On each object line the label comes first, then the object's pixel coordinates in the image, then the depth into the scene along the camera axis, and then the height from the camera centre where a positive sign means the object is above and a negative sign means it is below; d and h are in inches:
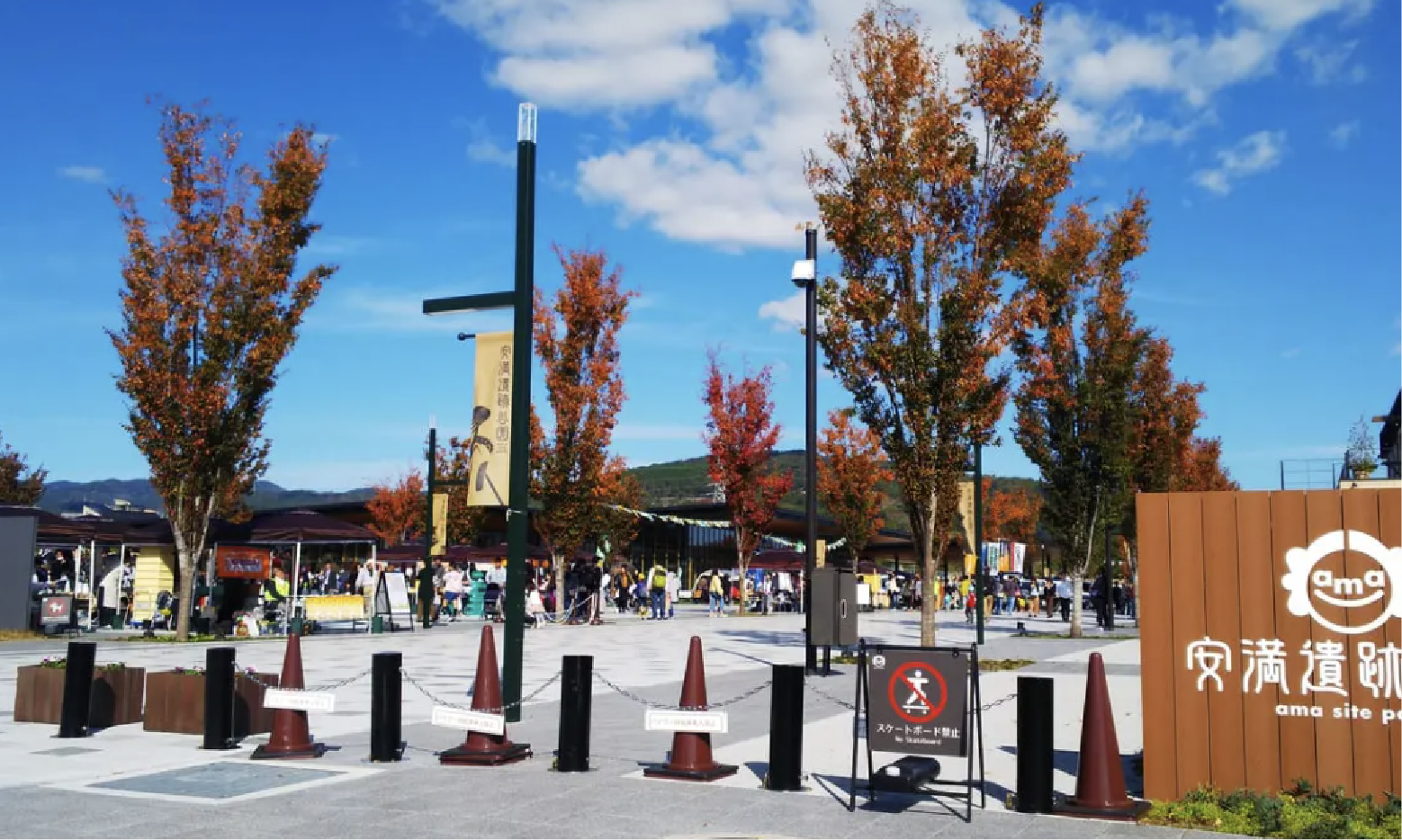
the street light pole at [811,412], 733.9 +83.1
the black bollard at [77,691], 460.1 -58.9
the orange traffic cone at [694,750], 372.5 -63.7
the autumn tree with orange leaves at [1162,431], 1359.5 +153.7
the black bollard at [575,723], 386.6 -57.1
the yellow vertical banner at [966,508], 939.3 +31.3
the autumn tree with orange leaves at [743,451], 1792.6 +137.9
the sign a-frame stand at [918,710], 332.2 -44.6
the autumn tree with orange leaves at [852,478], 2084.2 +118.8
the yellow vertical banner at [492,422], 500.4 +49.4
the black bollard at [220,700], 432.8 -57.8
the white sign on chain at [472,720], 395.5 -58.2
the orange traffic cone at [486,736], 398.9 -64.0
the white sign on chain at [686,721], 368.5 -53.5
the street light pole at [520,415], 470.0 +50.5
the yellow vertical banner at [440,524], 1328.7 +17.9
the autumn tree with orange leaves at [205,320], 1021.8 +182.0
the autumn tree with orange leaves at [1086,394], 1106.1 +141.4
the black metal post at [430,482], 1236.5 +60.9
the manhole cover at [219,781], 352.5 -73.3
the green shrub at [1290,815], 287.3 -64.5
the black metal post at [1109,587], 1204.5 -39.6
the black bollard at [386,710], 404.2 -56.5
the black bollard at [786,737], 355.9 -55.9
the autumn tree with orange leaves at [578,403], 1453.0 +166.4
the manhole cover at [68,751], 424.2 -75.8
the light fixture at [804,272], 728.3 +163.5
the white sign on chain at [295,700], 406.3 -53.6
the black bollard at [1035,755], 326.6 -55.3
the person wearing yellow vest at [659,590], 1503.4 -57.4
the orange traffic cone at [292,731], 412.5 -65.7
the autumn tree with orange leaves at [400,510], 2824.8 +70.1
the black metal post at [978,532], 899.4 +12.7
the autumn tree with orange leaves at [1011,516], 3189.0 +90.9
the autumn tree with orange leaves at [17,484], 2427.4 +103.7
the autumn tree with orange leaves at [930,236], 796.0 +209.0
